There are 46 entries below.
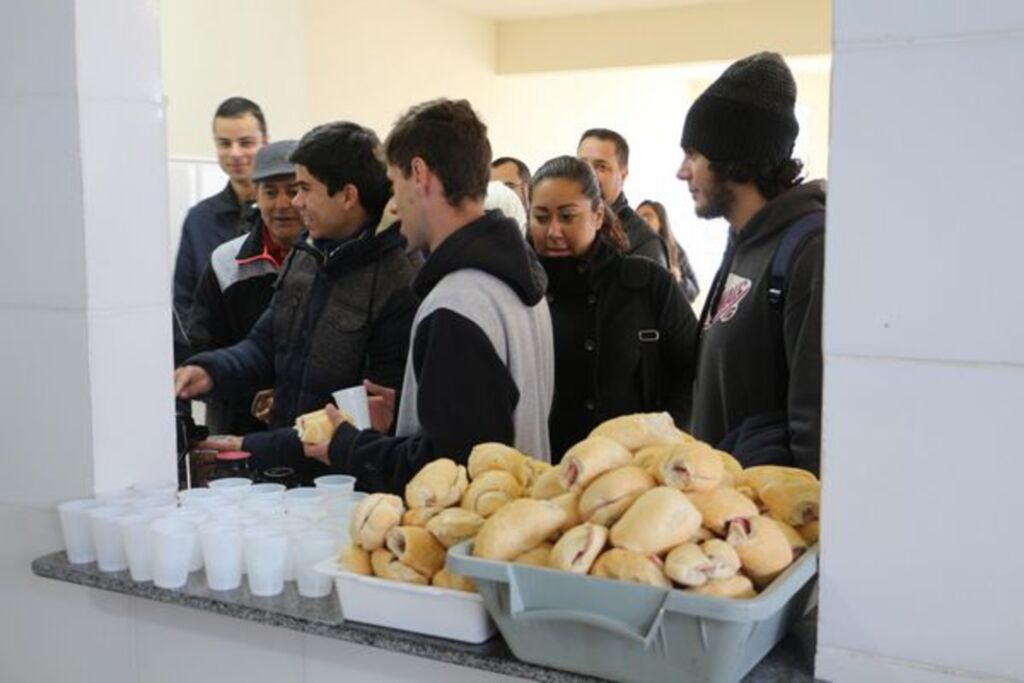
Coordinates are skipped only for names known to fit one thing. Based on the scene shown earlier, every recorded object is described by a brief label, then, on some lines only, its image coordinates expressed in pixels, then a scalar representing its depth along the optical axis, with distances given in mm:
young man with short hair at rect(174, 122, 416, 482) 2195
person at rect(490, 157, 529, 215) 3842
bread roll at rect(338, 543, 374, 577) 1149
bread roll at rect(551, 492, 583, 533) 1069
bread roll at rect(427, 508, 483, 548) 1137
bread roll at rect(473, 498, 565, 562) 1037
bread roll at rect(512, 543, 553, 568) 1035
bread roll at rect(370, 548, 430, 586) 1124
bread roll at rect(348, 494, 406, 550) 1149
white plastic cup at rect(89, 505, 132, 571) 1370
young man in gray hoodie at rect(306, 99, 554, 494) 1707
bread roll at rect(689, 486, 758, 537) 1026
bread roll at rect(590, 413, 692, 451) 1160
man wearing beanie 1591
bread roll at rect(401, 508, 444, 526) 1168
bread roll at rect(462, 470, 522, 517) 1157
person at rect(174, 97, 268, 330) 3305
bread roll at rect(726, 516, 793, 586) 1002
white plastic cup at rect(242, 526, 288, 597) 1253
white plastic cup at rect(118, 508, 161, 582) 1326
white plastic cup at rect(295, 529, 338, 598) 1248
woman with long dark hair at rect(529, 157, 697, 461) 2461
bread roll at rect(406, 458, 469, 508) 1195
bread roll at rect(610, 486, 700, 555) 984
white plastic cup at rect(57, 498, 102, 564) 1411
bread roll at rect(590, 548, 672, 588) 970
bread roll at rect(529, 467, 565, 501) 1125
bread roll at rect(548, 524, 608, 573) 999
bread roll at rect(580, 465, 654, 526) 1043
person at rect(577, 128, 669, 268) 3938
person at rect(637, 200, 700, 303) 5121
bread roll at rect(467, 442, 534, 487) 1241
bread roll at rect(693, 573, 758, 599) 960
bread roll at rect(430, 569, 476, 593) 1098
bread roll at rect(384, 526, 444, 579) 1128
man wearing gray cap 2818
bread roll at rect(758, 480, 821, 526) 1113
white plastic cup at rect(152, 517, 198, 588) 1295
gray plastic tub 943
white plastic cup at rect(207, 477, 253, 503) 1467
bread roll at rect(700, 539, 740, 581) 971
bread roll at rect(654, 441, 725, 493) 1038
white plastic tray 1096
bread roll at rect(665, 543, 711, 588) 965
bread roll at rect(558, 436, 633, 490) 1082
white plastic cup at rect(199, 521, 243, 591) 1278
